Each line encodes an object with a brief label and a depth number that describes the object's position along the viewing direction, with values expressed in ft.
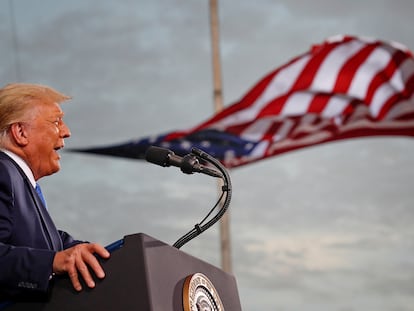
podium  16.14
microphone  18.65
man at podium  16.57
